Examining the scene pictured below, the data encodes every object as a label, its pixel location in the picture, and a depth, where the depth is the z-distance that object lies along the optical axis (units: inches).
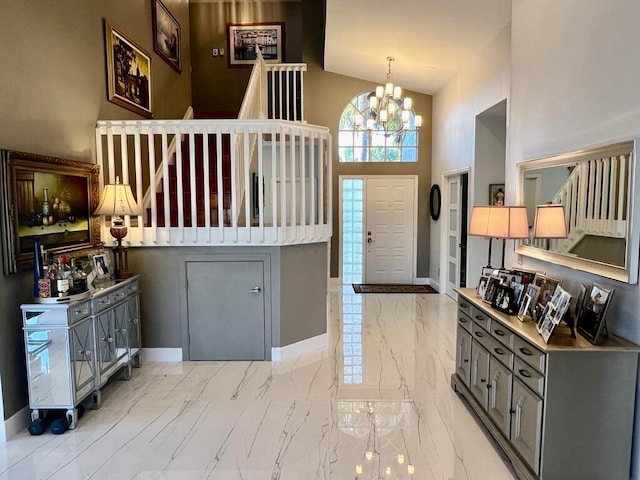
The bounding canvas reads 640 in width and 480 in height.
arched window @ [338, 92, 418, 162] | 310.0
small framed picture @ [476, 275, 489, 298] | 126.9
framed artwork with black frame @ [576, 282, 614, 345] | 87.2
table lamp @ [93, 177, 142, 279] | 145.2
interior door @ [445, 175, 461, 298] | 263.5
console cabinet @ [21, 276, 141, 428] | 114.3
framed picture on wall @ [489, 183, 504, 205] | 221.3
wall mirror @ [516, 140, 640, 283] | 88.4
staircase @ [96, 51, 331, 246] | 160.9
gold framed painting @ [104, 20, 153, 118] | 167.3
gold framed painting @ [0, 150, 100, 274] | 111.0
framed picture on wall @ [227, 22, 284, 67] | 287.7
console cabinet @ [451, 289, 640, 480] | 86.0
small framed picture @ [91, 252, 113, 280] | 144.7
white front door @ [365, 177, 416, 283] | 314.7
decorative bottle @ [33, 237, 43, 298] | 115.0
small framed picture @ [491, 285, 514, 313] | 112.9
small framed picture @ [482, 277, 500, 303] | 120.2
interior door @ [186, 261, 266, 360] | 167.9
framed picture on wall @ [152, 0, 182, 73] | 218.4
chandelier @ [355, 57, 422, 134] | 236.4
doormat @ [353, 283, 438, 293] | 295.4
